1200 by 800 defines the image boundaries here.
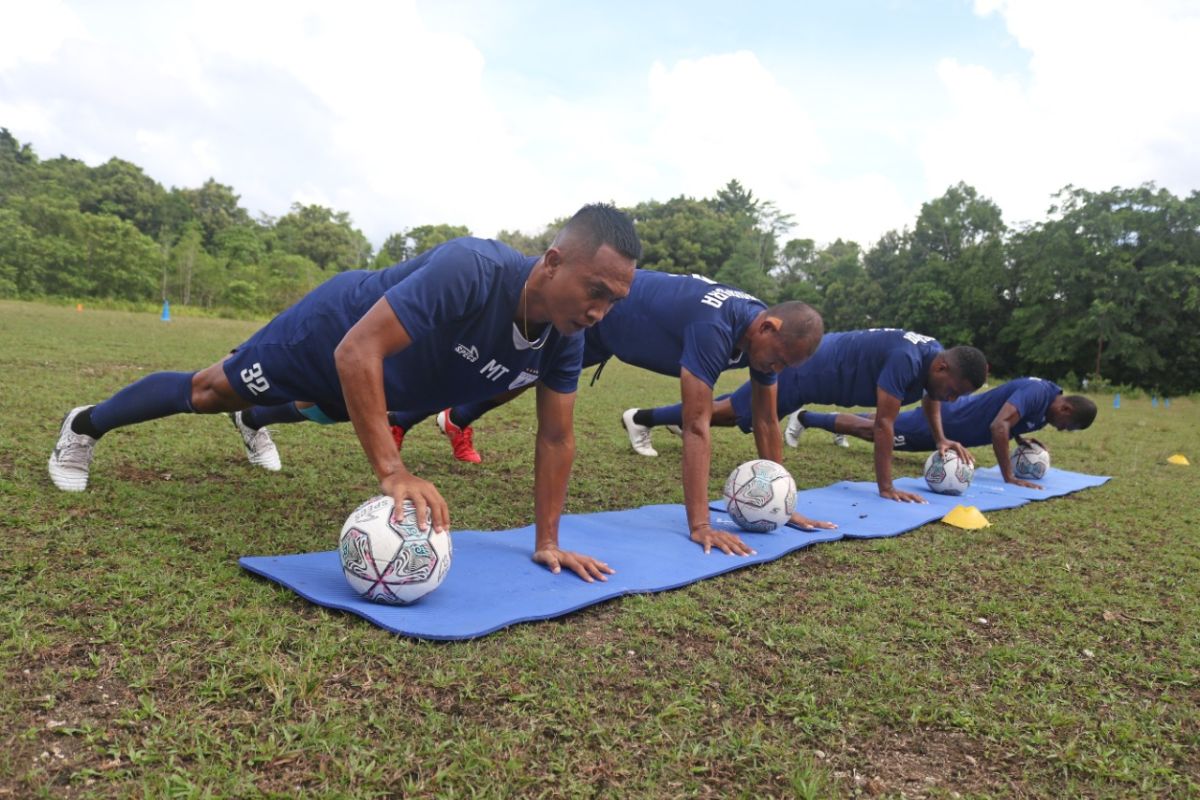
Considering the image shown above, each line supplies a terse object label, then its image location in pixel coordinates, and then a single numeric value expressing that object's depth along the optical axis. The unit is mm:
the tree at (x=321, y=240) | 58812
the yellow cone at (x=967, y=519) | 5316
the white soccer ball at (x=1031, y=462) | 7477
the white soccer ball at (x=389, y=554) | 2783
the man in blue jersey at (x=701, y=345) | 4250
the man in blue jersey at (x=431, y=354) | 2695
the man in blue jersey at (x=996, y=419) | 7406
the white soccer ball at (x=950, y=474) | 6543
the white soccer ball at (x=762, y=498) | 4551
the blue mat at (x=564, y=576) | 2834
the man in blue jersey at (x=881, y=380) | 6141
